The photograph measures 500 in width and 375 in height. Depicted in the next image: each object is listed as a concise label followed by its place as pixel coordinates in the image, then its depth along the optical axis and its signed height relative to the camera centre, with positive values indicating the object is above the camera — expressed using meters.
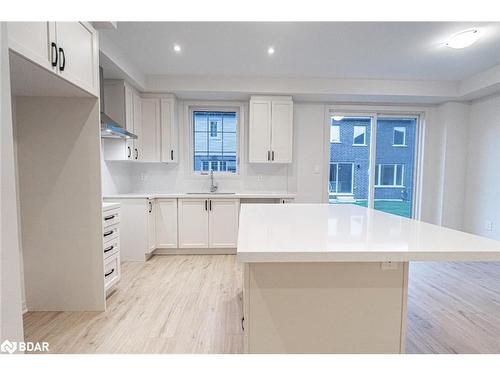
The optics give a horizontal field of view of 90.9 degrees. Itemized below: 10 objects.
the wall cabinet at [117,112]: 3.11 +0.77
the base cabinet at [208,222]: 3.46 -0.69
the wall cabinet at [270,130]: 3.67 +0.67
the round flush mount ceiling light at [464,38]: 2.36 +1.34
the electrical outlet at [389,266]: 1.04 -0.39
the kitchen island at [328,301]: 1.03 -0.54
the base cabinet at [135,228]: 3.16 -0.72
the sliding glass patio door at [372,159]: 4.23 +0.27
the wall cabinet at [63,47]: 1.30 +0.76
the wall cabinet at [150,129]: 3.60 +0.64
